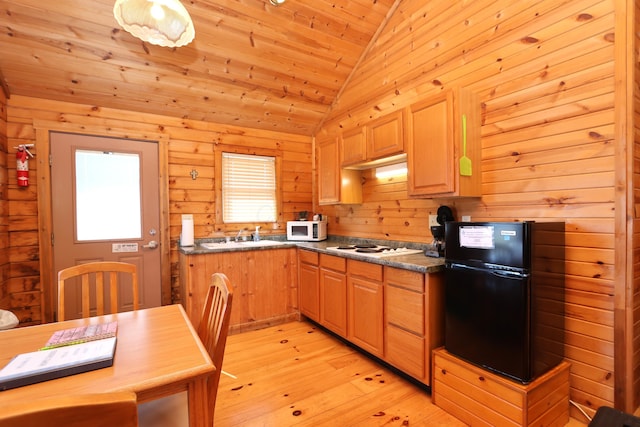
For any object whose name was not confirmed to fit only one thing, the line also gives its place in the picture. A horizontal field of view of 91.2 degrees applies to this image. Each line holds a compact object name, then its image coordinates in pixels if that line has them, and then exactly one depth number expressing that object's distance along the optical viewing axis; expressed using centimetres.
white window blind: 389
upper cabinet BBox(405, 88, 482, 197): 223
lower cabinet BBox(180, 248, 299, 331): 309
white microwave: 388
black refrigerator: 166
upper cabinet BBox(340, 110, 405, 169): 270
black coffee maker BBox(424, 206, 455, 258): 250
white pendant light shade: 175
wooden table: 91
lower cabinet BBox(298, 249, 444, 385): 211
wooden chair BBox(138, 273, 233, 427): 121
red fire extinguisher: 279
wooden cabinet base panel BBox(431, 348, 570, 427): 165
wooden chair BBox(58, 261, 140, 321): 169
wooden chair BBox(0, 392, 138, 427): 48
